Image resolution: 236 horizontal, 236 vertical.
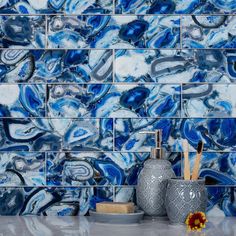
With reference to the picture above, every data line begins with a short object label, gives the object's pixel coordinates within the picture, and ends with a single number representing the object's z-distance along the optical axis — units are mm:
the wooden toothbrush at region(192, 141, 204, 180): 1456
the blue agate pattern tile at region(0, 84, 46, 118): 1573
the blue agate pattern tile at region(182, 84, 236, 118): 1573
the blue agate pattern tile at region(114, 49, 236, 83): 1577
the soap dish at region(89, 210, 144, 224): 1425
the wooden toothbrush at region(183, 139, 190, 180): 1459
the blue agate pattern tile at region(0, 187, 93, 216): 1561
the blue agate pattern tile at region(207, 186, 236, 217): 1561
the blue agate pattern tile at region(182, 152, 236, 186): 1565
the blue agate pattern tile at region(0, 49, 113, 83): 1578
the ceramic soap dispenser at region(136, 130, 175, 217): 1472
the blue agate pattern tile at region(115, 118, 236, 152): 1568
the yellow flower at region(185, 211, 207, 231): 1376
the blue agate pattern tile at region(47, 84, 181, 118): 1572
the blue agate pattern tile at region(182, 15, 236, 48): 1578
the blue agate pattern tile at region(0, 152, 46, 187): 1564
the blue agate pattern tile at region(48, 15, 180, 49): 1579
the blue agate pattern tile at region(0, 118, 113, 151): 1569
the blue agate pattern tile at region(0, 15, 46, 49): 1581
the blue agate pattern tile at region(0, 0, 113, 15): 1583
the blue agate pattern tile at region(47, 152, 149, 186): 1565
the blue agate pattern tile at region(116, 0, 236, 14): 1581
